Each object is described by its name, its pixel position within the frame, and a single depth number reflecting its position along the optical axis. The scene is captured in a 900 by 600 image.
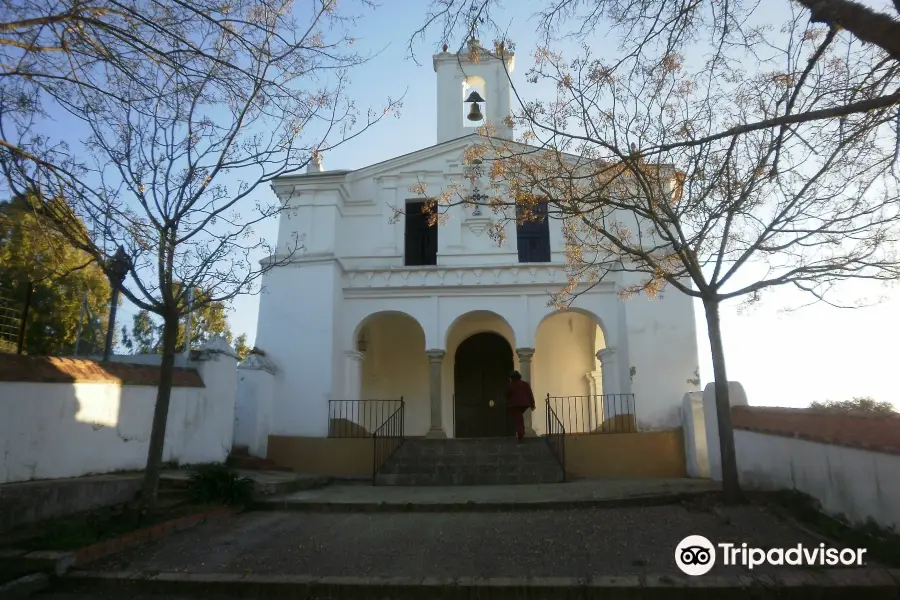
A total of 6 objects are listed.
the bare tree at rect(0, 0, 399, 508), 6.22
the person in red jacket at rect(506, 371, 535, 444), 12.05
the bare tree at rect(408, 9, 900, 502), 7.15
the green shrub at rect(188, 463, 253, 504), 7.81
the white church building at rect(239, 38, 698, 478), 13.12
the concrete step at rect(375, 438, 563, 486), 10.94
